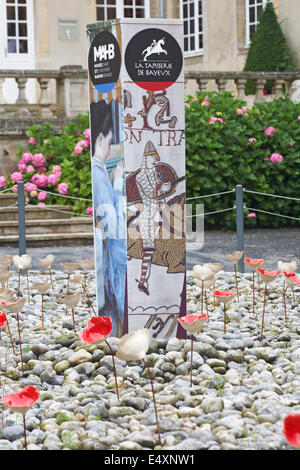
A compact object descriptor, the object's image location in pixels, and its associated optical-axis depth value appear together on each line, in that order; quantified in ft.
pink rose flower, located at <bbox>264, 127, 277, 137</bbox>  36.40
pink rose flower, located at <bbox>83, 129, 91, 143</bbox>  36.04
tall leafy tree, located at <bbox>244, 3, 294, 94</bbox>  50.34
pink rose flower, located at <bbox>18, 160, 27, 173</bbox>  36.55
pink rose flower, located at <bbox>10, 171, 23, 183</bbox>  36.22
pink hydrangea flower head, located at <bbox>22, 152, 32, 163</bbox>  36.45
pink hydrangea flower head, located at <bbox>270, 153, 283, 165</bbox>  35.96
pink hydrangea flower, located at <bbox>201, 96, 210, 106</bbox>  36.22
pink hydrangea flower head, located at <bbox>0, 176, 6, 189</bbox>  36.68
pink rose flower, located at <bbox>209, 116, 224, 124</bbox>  35.25
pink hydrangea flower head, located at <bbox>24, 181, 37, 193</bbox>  35.32
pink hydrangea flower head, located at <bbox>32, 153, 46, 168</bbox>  36.01
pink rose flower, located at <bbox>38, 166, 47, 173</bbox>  36.24
